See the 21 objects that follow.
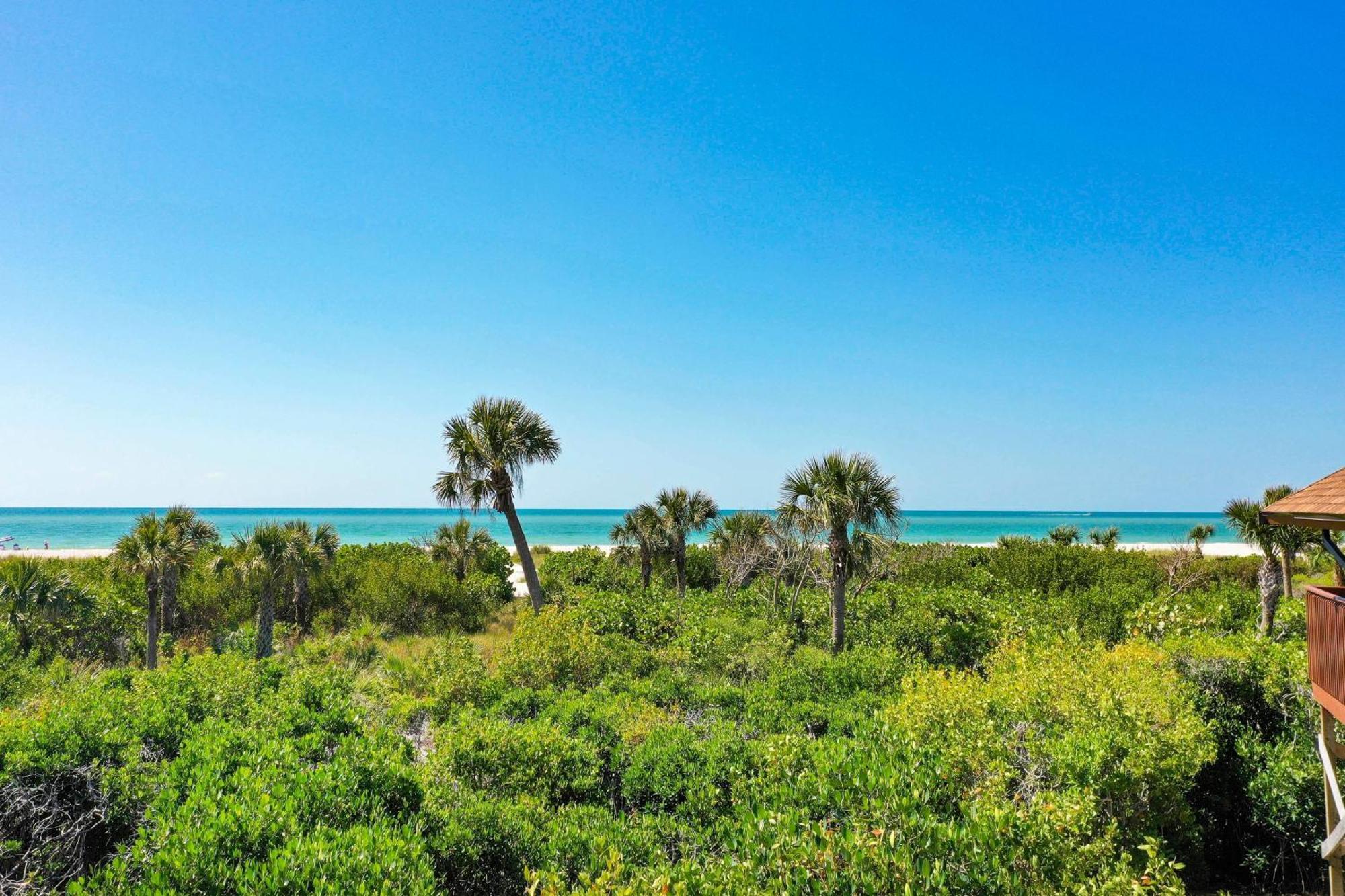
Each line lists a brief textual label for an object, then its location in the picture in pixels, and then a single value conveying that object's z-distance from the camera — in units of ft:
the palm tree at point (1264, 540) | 61.11
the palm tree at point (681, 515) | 95.25
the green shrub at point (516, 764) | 26.66
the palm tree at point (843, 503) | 55.47
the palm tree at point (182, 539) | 62.35
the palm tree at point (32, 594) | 53.62
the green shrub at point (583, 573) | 103.30
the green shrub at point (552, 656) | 47.50
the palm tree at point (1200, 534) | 115.34
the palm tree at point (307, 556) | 75.51
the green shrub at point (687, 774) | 24.59
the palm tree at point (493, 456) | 67.87
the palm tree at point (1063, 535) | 151.45
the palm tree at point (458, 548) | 108.37
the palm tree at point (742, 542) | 89.92
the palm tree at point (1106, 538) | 139.13
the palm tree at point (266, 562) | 68.39
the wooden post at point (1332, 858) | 25.82
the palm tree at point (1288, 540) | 64.54
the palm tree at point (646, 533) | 97.55
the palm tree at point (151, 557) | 58.49
